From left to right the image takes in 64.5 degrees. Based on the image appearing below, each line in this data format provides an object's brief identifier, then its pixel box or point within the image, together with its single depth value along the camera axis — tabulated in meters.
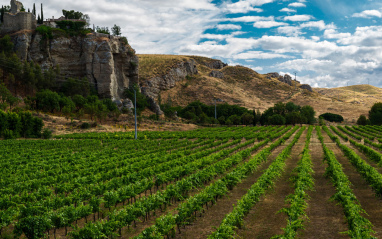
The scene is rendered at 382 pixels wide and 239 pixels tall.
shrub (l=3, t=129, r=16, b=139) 52.31
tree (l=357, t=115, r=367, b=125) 99.75
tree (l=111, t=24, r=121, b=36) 123.06
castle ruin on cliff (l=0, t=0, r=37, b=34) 99.69
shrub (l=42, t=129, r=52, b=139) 56.78
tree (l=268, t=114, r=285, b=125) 103.87
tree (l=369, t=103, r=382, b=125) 96.03
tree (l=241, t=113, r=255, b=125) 106.12
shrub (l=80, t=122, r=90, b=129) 70.94
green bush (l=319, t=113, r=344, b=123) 122.19
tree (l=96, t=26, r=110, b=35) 115.86
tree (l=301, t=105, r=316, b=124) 111.69
